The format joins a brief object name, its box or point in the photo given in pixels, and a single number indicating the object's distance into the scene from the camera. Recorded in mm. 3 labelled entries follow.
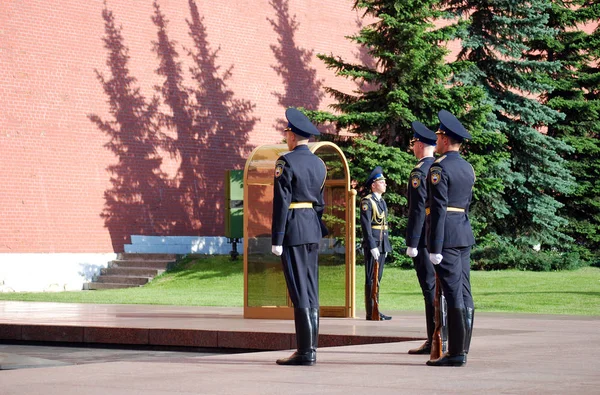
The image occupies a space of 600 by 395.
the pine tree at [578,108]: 31406
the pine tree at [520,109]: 28172
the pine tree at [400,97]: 24062
